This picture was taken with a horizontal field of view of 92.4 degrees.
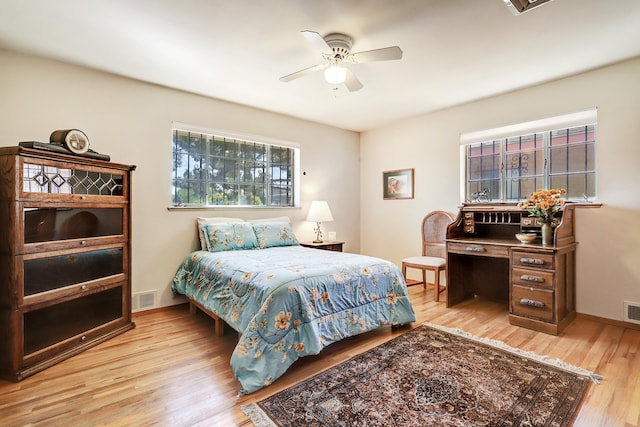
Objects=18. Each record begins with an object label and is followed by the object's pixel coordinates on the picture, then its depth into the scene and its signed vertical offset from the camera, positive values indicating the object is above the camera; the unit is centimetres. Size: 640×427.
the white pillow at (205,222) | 350 -12
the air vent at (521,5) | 187 +132
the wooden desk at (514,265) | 276 -55
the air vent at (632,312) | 281 -91
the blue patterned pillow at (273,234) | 370 -28
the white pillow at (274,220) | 398 -11
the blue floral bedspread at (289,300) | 197 -68
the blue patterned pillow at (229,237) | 336 -28
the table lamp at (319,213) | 440 -1
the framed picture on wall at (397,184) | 465 +44
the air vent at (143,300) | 322 -95
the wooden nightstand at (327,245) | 425 -46
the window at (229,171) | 364 +54
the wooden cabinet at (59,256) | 204 -34
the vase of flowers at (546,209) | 287 +4
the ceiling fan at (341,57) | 223 +118
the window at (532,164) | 318 +56
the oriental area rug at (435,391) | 163 -108
